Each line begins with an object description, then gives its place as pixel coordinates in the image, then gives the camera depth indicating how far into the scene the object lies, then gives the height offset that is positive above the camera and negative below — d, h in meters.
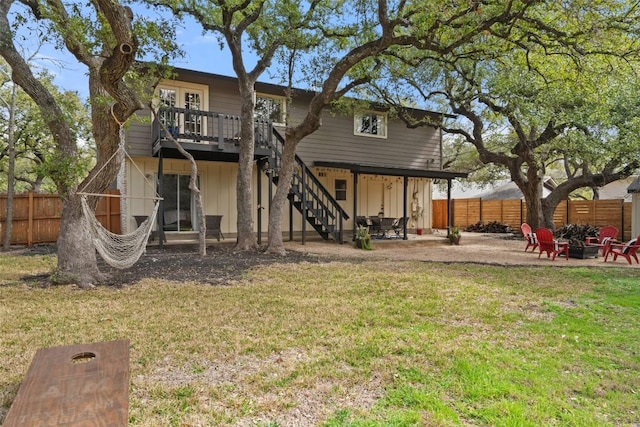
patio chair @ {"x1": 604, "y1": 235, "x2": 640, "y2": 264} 9.63 -0.74
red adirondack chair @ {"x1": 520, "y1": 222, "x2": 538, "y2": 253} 11.79 -0.52
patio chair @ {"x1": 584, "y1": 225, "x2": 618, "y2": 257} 10.18 -0.49
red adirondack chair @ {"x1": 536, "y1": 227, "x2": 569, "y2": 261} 10.23 -0.65
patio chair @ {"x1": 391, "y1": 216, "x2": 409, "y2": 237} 13.99 -0.19
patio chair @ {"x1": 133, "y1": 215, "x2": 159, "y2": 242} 11.54 +0.00
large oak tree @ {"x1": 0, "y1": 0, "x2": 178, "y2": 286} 6.12 +1.62
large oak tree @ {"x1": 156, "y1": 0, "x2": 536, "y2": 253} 8.55 +4.40
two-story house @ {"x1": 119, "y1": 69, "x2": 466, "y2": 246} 11.70 +1.89
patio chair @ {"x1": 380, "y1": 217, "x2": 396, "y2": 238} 13.51 -0.17
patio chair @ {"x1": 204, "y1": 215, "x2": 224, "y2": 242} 11.48 -0.17
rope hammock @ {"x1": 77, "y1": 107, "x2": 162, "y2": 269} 6.11 -0.38
